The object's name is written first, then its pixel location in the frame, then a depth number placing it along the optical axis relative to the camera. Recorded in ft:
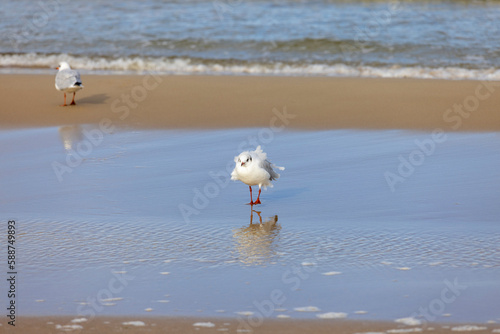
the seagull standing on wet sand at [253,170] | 43.27
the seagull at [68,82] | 73.46
